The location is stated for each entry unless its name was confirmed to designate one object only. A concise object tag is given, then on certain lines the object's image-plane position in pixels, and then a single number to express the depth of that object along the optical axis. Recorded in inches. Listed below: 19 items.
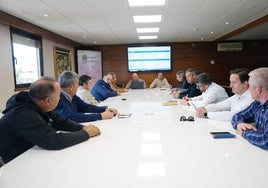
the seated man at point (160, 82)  311.1
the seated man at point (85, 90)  145.8
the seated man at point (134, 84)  293.7
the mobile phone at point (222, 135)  65.0
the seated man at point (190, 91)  171.8
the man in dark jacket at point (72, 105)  88.4
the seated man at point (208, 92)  123.2
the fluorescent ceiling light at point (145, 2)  150.9
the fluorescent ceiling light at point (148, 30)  245.3
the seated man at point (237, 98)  87.1
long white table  41.0
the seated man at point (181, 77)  244.8
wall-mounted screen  359.6
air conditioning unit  360.5
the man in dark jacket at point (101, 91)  194.5
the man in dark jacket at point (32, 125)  56.0
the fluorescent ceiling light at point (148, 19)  190.9
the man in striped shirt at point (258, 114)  57.1
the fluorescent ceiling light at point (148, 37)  301.0
